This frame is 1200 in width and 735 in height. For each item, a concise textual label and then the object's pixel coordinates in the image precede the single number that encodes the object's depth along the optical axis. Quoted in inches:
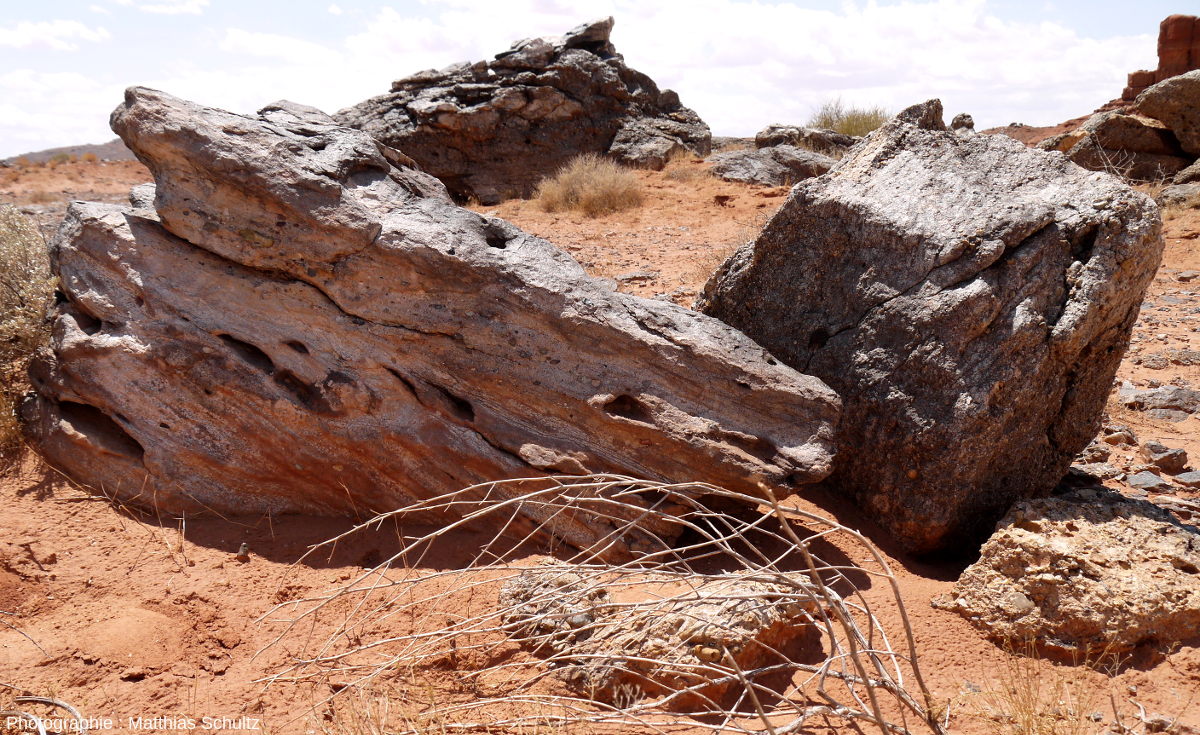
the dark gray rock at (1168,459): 172.1
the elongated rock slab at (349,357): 140.9
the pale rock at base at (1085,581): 114.0
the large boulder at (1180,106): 471.8
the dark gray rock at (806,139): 588.1
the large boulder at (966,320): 134.4
